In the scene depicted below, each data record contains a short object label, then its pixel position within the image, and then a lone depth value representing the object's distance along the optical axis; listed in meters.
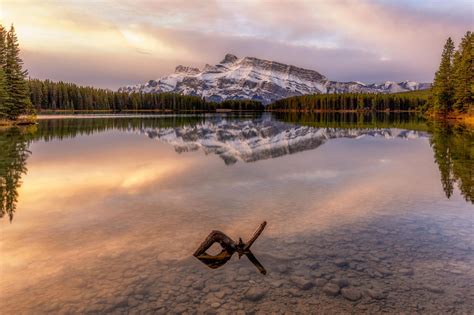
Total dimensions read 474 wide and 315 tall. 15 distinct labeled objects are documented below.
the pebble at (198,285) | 9.24
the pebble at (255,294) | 8.72
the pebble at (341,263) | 10.31
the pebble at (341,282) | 9.20
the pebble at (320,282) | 9.26
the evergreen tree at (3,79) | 63.82
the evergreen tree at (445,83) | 93.90
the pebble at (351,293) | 8.62
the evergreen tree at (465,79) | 83.44
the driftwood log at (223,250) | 10.84
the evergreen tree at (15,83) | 69.69
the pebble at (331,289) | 8.85
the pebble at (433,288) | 8.95
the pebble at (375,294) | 8.66
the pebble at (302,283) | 9.15
